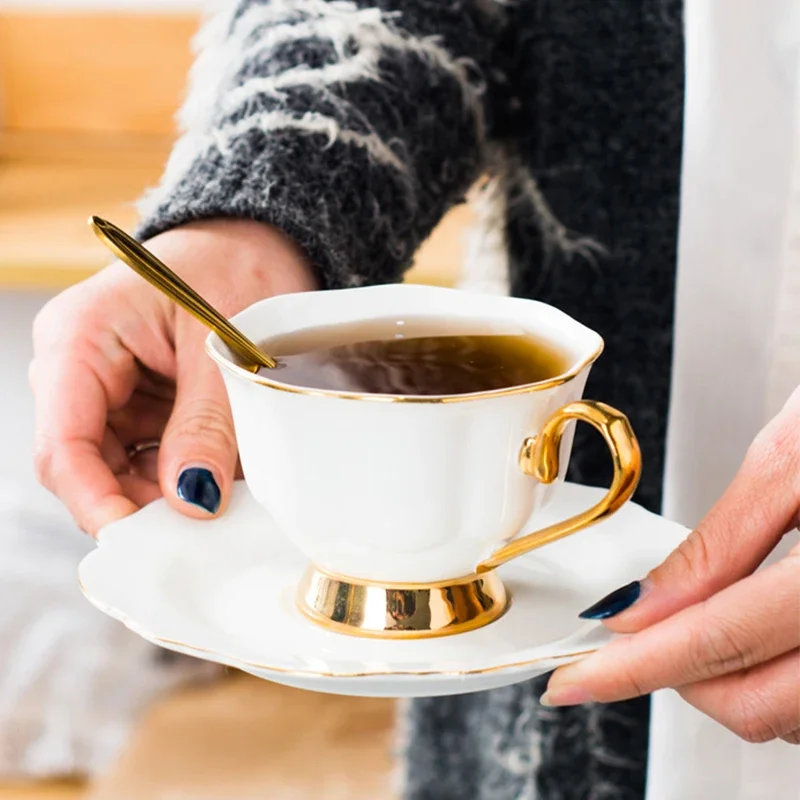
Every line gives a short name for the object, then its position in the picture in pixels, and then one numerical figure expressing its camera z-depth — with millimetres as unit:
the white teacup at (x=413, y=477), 551
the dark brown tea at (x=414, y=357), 579
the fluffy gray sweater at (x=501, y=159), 707
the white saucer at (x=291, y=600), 546
